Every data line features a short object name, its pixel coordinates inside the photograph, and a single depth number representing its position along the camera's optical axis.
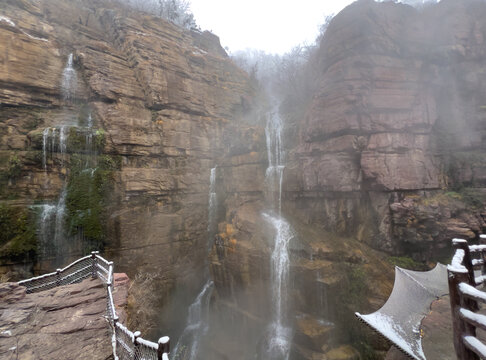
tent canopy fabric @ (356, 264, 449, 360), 5.41
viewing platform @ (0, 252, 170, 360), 4.68
